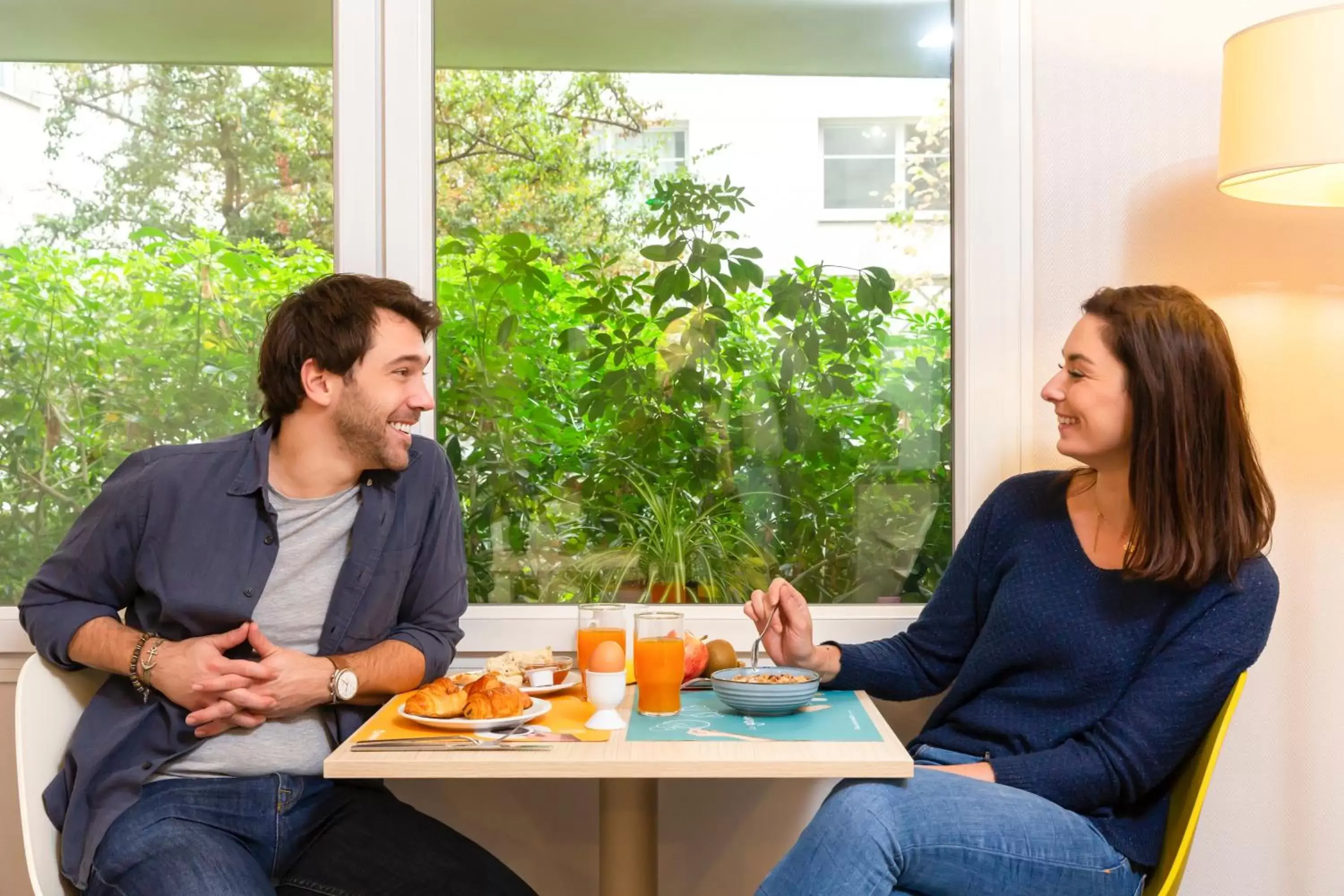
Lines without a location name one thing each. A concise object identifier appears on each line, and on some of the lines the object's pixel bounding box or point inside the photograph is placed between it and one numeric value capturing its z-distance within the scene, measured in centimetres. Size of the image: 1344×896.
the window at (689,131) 213
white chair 145
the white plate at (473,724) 142
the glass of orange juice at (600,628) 164
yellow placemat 142
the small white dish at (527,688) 165
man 153
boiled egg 152
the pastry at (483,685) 150
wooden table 131
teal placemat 144
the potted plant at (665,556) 215
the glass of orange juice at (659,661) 153
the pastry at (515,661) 175
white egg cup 151
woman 137
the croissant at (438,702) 146
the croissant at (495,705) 145
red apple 180
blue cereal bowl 153
